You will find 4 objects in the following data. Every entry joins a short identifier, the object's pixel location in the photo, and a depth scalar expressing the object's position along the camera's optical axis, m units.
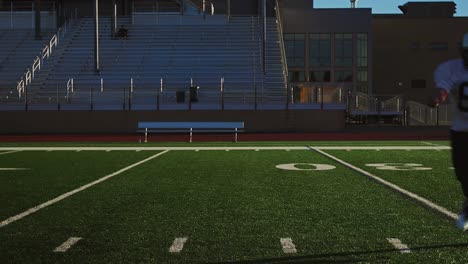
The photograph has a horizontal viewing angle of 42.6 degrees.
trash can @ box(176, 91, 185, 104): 25.25
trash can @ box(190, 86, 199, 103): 25.05
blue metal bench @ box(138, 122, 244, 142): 20.64
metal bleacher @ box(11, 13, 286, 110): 25.36
